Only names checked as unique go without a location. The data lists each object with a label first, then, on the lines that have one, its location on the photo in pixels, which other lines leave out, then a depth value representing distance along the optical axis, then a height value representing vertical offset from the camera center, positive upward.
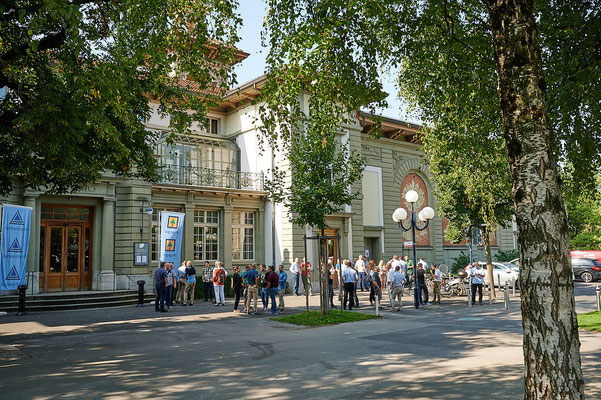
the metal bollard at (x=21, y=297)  17.34 -1.31
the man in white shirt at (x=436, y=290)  20.31 -1.56
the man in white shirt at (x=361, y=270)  25.53 -0.84
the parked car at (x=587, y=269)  34.81 -1.38
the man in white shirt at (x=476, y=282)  19.52 -1.21
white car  26.95 -1.18
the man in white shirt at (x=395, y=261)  20.73 -0.33
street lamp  18.61 +1.51
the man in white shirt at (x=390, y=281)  17.97 -1.02
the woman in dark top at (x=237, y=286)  18.30 -1.12
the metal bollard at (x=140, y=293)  19.98 -1.44
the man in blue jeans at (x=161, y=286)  18.12 -1.05
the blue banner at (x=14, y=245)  17.19 +0.56
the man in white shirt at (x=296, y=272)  24.55 -0.85
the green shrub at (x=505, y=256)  39.84 -0.36
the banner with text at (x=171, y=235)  21.56 +1.02
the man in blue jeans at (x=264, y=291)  18.32 -1.34
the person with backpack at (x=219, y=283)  19.94 -1.09
